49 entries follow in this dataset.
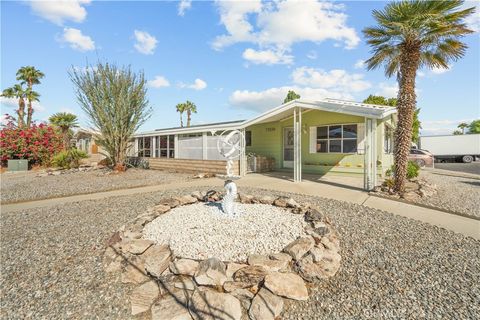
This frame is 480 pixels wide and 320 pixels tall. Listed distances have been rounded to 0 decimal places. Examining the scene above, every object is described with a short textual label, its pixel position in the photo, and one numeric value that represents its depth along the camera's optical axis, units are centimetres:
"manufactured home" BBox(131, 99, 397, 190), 911
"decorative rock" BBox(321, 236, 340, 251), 353
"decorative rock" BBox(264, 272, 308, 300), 275
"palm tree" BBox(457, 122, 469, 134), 6506
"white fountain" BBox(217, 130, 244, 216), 463
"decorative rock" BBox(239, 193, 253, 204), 573
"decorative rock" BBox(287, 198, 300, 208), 512
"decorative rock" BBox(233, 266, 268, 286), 286
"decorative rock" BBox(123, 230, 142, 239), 386
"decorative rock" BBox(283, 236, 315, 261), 327
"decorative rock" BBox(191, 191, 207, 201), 592
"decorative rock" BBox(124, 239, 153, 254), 345
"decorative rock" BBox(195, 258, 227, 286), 284
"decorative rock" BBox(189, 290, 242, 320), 251
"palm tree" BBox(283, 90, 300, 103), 3127
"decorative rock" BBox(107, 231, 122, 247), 378
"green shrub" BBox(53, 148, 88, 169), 1609
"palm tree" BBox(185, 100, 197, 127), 4419
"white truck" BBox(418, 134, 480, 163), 2302
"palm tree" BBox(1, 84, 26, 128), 2742
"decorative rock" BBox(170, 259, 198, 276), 300
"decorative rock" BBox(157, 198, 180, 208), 536
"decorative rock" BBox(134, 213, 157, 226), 442
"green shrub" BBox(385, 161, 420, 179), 941
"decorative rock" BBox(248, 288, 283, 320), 250
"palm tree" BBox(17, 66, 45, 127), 2816
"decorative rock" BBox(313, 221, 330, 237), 386
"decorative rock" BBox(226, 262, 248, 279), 295
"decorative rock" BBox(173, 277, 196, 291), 284
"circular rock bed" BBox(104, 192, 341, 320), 264
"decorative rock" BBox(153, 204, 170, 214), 500
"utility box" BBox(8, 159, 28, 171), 1638
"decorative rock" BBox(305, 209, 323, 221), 437
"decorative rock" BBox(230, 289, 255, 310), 266
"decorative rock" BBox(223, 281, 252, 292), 279
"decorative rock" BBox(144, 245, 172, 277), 307
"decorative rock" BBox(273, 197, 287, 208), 530
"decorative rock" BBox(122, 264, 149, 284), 304
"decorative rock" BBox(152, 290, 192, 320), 251
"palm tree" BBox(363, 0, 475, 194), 654
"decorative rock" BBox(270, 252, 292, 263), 319
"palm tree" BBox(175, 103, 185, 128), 4394
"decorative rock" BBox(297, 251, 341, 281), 305
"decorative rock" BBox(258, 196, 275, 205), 561
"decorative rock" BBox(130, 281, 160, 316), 264
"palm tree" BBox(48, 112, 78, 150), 2575
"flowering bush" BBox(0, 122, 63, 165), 1684
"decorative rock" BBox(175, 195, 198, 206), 560
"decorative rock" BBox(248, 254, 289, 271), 305
